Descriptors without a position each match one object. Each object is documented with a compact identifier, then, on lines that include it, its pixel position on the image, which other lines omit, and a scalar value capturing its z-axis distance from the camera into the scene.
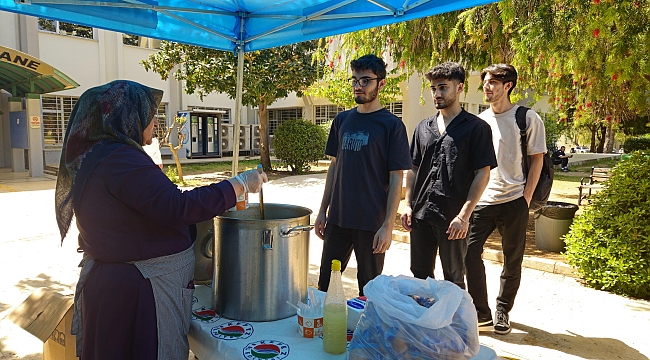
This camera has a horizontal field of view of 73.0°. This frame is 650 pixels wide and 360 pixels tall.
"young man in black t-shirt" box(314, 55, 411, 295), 2.63
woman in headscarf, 1.52
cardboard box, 2.03
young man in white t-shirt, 3.19
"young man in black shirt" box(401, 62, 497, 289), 2.80
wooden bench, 9.59
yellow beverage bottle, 1.62
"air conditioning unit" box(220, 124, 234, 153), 22.77
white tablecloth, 1.60
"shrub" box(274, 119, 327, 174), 14.85
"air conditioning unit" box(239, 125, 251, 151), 23.29
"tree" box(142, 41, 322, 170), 13.03
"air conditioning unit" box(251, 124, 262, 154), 23.63
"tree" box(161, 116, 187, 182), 12.52
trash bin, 5.60
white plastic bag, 1.35
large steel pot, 1.75
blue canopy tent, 2.72
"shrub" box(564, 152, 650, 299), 4.11
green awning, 11.20
